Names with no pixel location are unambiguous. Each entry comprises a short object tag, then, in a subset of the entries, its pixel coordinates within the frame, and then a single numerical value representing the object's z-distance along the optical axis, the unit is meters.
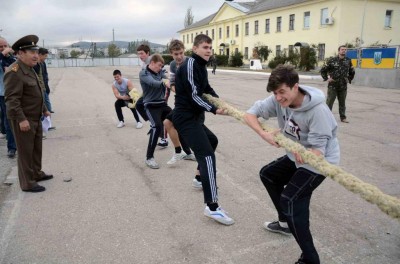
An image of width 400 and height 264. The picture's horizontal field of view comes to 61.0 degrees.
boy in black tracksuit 3.71
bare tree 86.75
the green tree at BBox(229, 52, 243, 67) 47.22
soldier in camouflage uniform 9.09
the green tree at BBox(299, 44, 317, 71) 32.72
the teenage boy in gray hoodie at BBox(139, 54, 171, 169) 5.66
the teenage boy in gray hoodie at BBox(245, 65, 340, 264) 2.59
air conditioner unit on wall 35.66
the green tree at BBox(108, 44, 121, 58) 89.62
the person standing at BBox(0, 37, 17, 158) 6.25
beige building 35.84
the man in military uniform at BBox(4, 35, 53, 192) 4.45
